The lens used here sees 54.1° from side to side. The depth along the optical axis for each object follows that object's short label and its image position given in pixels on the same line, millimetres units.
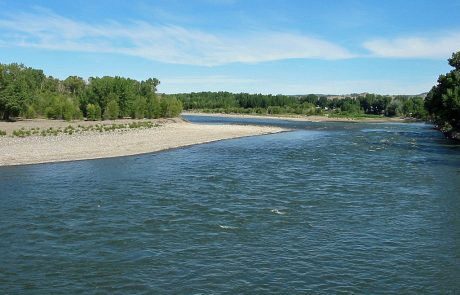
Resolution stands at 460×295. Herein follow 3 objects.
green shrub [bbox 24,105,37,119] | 88688
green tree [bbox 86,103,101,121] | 99456
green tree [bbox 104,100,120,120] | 103562
